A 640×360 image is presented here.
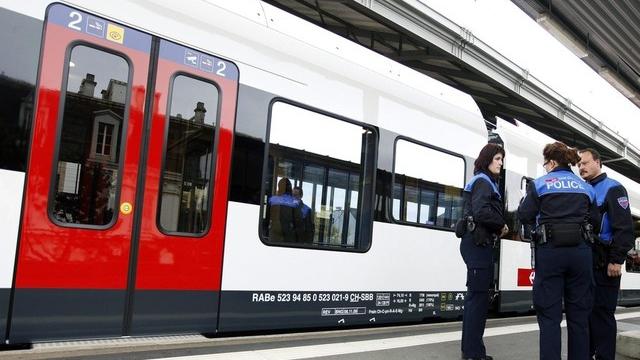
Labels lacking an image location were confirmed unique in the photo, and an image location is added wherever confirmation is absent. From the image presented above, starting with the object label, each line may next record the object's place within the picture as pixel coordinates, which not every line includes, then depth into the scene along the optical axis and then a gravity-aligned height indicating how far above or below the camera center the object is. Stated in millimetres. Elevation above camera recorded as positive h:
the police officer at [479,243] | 4078 -4
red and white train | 3301 +392
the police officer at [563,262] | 3596 -92
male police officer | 4086 -63
